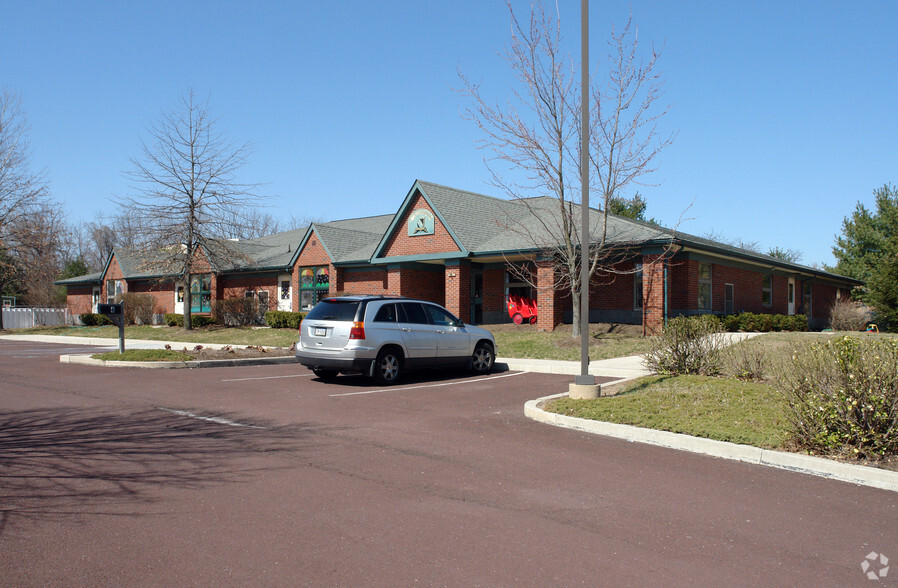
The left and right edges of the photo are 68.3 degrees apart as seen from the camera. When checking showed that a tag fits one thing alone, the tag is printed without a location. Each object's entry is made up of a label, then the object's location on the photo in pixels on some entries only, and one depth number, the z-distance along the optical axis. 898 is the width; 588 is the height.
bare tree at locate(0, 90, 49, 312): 39.84
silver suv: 12.67
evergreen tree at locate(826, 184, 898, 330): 45.17
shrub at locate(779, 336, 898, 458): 6.73
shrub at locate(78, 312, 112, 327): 43.12
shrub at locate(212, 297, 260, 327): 36.44
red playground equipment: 26.77
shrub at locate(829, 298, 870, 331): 31.45
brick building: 23.45
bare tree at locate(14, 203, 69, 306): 40.38
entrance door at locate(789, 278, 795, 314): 33.17
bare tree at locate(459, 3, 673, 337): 20.77
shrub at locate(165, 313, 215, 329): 36.06
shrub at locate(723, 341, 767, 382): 11.94
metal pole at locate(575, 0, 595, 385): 10.43
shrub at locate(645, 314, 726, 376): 12.38
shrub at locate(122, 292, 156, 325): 40.06
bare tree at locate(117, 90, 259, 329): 33.56
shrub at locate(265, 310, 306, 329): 31.27
